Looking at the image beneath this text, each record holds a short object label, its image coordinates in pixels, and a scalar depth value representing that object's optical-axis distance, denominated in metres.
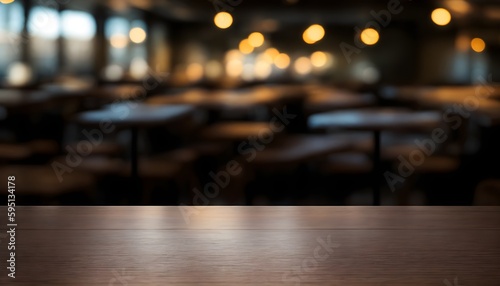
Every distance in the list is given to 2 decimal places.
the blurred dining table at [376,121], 2.58
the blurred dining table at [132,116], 2.55
